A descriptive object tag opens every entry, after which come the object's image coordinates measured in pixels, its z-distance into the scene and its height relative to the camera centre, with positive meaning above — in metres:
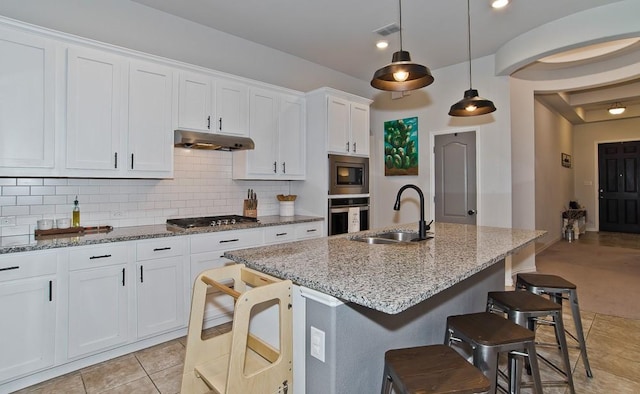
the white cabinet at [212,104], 3.29 +1.00
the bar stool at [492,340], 1.55 -0.66
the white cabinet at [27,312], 2.21 -0.74
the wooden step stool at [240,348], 1.36 -0.71
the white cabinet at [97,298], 2.47 -0.73
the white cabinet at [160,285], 2.79 -0.71
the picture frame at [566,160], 8.10 +1.00
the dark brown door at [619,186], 8.49 +0.38
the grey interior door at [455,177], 4.92 +0.35
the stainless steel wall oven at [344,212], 4.25 -0.15
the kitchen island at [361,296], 1.36 -0.35
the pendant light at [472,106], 2.88 +0.81
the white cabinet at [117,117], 2.68 +0.72
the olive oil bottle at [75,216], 2.89 -0.12
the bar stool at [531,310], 2.03 -0.66
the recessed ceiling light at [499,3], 3.27 +1.93
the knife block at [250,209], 4.02 -0.09
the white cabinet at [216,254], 3.10 -0.49
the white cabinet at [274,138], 3.86 +0.76
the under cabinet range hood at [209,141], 3.19 +0.60
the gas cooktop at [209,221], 3.25 -0.20
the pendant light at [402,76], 2.15 +0.85
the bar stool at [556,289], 2.33 -0.62
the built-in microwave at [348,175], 4.25 +0.35
